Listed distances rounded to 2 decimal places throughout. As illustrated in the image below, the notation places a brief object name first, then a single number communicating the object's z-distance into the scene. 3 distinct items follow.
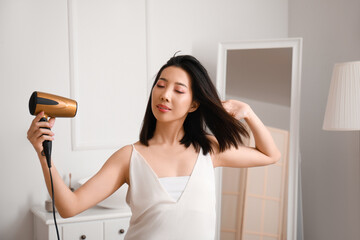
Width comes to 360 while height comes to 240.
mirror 2.84
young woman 1.29
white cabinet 2.45
